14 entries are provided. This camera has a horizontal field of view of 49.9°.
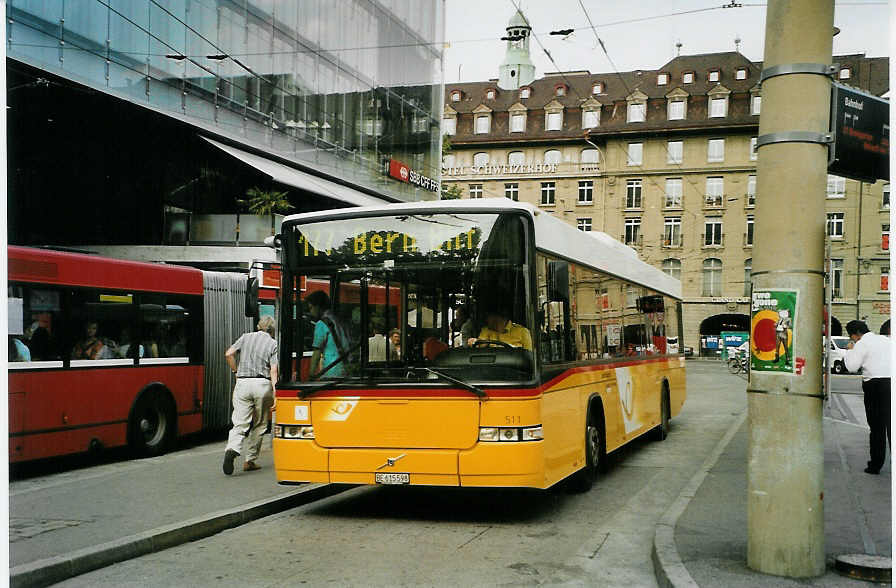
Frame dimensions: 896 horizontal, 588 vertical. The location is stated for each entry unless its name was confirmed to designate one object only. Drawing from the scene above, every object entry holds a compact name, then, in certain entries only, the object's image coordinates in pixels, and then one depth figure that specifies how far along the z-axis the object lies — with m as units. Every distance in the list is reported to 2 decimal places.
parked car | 41.97
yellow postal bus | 8.27
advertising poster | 6.10
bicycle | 42.94
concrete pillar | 6.05
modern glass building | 18.41
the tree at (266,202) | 23.48
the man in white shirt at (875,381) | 10.88
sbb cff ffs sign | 29.86
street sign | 6.22
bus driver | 8.37
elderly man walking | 10.98
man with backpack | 8.74
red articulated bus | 10.96
